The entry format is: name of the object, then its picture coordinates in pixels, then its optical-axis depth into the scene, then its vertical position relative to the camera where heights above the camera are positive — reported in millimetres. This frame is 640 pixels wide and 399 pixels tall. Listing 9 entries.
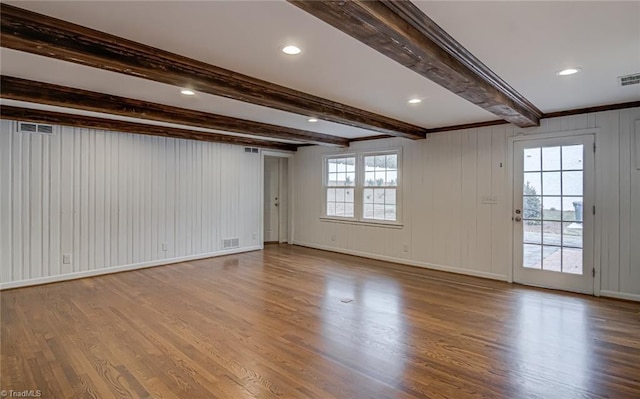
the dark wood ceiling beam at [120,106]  3389 +1068
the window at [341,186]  7358 +265
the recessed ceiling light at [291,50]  2540 +1093
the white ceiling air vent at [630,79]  3198 +1104
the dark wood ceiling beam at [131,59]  2100 +1016
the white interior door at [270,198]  8852 +1
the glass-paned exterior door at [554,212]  4523 -207
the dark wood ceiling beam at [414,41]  1752 +949
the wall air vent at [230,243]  7211 -934
